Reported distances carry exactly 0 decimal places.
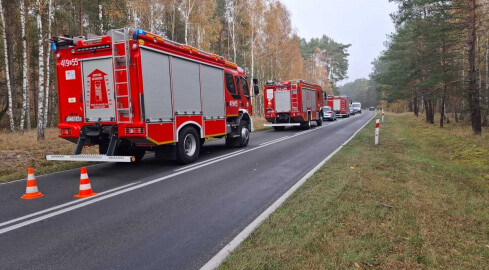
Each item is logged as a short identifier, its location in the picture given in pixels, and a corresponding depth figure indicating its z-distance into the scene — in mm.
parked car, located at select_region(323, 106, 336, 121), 31859
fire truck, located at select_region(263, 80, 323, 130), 19000
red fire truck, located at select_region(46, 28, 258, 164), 6906
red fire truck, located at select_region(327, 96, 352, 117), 40362
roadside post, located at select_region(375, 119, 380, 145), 11322
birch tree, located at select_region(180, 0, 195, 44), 22389
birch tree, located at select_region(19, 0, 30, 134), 12852
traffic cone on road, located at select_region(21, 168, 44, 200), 5395
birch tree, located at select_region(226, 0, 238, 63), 27984
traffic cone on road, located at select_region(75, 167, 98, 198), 5387
